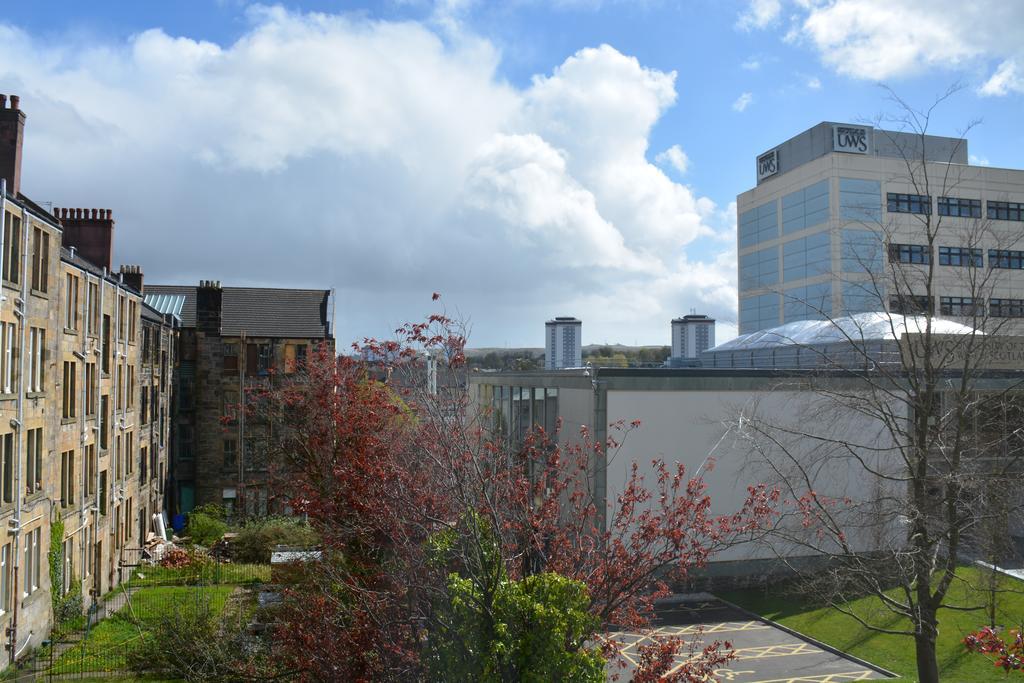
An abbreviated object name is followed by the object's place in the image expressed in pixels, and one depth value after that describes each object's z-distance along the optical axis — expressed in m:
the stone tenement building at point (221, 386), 43.81
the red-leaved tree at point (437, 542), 8.50
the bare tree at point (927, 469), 13.12
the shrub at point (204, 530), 36.62
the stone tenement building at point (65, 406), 18.70
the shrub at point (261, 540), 34.28
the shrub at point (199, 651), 14.24
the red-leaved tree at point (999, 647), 8.62
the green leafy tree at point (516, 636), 7.62
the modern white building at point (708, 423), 25.19
